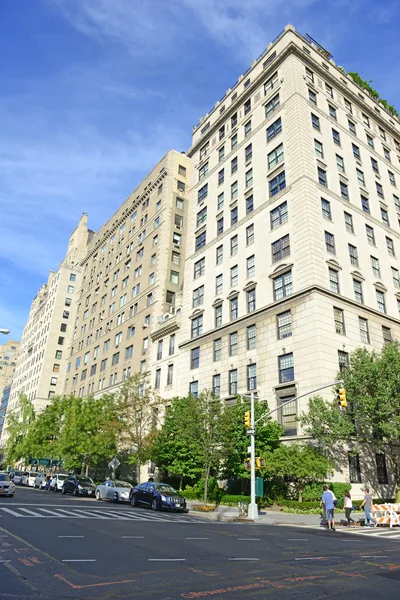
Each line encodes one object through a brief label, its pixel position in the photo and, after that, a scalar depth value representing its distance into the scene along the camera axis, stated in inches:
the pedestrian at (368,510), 820.3
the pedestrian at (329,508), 730.2
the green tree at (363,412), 1000.9
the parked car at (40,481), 1850.5
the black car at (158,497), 949.2
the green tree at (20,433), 2519.7
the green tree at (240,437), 1085.1
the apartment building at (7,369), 6210.6
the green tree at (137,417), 1429.6
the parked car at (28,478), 2016.5
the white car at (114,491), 1141.4
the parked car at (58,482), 1599.4
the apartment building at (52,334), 3415.4
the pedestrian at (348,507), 817.5
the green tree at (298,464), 965.2
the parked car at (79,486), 1348.8
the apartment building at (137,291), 2018.9
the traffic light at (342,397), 762.8
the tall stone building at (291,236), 1202.0
